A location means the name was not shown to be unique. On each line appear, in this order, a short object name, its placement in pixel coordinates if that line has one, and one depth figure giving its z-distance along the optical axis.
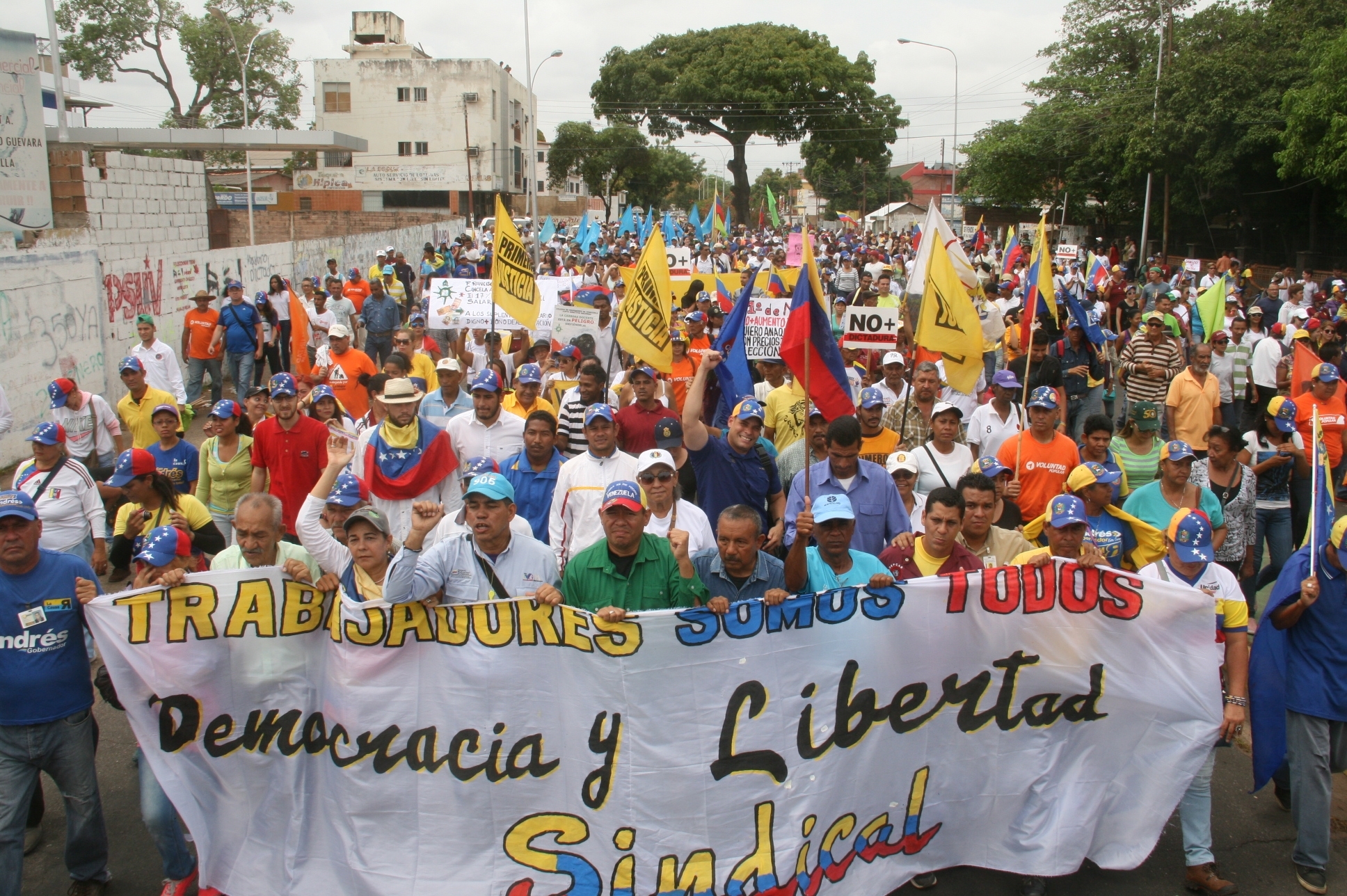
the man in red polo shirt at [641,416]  6.84
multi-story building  62.69
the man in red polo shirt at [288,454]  6.90
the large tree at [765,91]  56.94
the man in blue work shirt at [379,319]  13.97
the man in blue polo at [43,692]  4.25
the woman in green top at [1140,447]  6.88
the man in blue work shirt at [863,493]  5.80
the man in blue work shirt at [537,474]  6.30
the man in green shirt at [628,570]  4.51
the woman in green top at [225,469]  6.91
